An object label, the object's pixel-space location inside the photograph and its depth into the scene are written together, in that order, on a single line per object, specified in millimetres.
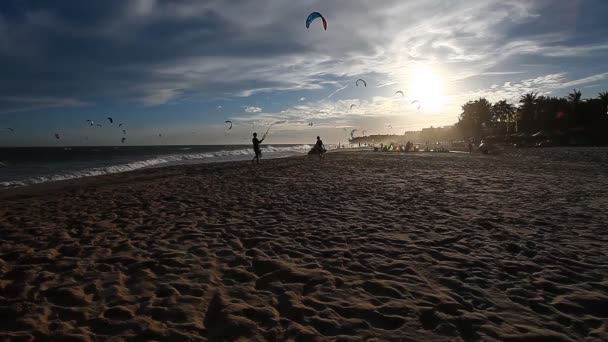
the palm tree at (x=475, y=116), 90250
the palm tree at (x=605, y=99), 52344
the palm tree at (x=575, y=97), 60231
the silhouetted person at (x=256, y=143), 22656
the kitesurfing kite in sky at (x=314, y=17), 15816
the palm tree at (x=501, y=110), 89062
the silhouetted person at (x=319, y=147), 31097
